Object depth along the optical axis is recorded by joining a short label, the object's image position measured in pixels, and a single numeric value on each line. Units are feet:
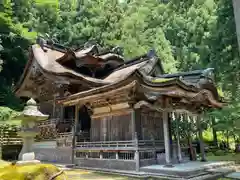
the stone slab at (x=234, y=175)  25.08
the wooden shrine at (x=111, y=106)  28.99
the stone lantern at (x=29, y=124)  23.39
